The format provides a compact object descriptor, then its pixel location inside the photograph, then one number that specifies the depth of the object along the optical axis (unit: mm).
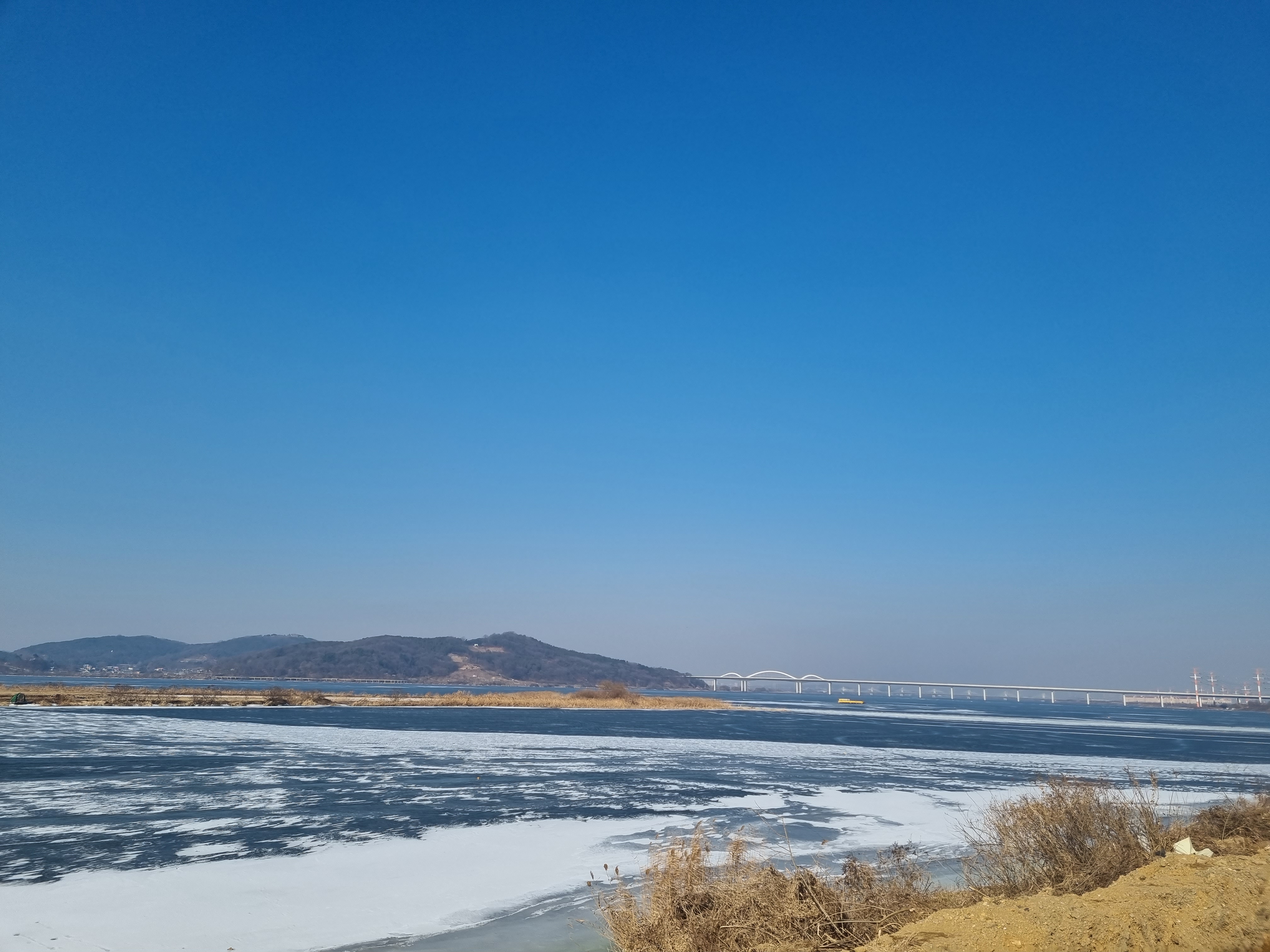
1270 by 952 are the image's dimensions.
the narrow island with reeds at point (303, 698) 57094
